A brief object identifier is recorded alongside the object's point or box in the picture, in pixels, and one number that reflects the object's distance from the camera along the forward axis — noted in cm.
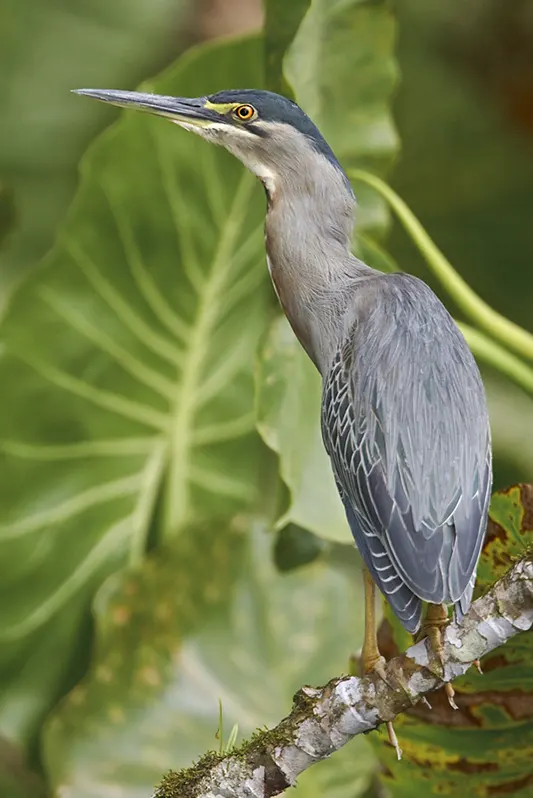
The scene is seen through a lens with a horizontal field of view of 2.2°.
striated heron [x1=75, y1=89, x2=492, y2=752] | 604
